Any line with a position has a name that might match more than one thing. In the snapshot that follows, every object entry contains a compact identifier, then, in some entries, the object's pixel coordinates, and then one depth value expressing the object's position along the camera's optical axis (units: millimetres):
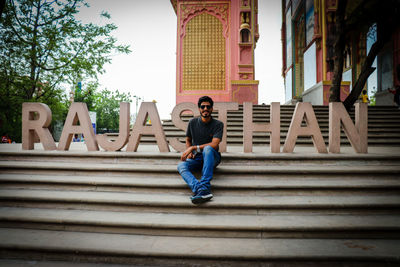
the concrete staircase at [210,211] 2400
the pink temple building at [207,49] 13102
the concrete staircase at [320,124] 7012
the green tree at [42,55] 10786
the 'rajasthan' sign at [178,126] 4496
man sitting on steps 3182
